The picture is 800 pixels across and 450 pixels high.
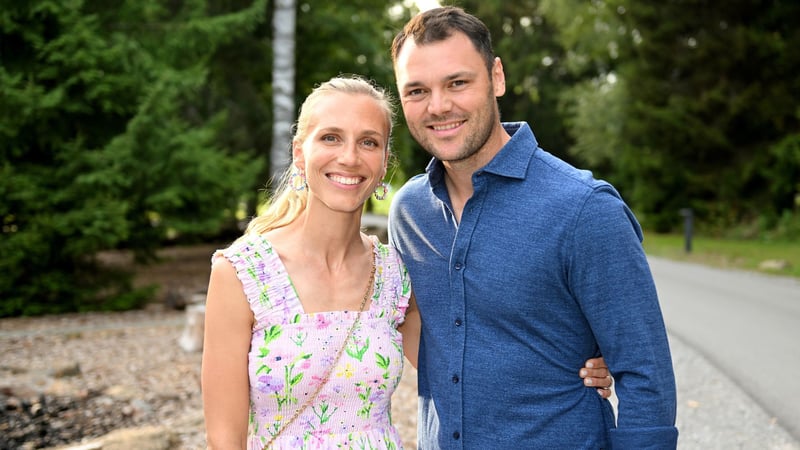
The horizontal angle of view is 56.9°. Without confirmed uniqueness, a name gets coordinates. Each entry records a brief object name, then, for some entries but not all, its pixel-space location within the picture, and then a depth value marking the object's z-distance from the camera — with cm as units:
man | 201
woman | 223
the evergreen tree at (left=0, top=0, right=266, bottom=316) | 918
